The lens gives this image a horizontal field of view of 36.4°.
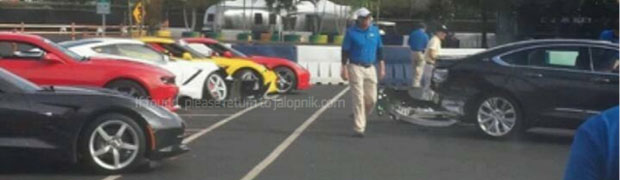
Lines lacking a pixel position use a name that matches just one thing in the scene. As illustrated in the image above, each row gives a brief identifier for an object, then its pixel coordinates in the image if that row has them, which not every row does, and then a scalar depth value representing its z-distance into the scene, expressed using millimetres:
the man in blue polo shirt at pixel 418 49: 17500
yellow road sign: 38312
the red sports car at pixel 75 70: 12227
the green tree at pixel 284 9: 57203
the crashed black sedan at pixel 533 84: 10430
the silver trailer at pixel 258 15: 57219
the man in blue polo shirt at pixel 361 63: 10875
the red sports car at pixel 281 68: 18219
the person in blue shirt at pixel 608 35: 14199
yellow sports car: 16078
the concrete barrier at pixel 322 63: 23062
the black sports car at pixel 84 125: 7469
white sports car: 14234
